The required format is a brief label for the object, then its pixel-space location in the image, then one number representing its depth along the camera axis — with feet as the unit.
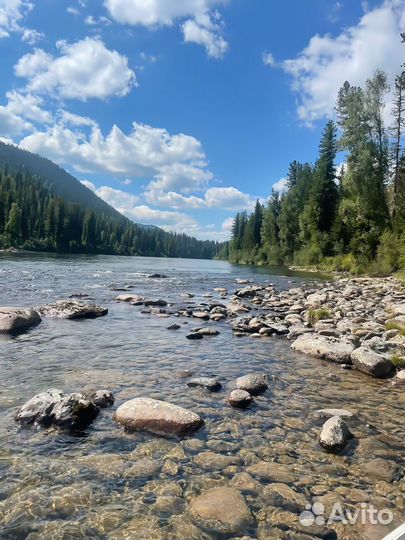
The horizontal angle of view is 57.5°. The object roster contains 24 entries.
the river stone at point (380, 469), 13.88
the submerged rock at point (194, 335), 35.24
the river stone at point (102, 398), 19.08
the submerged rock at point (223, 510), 11.21
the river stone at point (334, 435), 15.78
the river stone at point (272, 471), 13.61
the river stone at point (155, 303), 55.62
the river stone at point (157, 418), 16.81
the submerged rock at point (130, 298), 57.21
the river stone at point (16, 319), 34.42
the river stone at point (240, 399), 19.89
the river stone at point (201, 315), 46.70
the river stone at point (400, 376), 24.41
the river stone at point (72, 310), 42.70
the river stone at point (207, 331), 37.04
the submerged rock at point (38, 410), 16.74
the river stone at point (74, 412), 16.72
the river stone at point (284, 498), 12.14
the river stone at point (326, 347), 28.60
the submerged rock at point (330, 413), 18.70
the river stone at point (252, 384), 22.03
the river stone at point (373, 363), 25.36
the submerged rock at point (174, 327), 39.33
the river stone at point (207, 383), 22.26
